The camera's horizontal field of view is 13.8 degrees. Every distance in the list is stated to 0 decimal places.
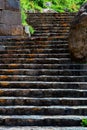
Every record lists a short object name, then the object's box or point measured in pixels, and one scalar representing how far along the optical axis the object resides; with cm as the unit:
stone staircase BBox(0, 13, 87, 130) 580
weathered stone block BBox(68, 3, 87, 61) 747
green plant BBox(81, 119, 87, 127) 549
